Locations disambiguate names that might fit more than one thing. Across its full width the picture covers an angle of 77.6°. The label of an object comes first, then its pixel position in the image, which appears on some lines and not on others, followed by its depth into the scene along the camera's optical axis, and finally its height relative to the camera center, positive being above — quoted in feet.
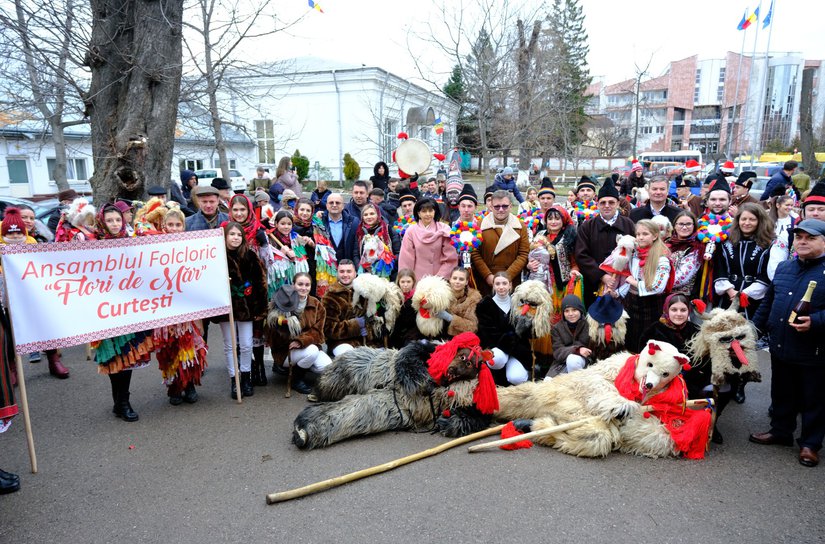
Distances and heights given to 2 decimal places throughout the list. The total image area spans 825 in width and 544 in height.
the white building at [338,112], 87.86 +12.72
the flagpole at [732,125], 82.81 +9.05
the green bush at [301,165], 87.86 +3.43
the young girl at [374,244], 20.62 -2.39
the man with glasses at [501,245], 19.52 -2.34
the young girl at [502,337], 16.62 -4.96
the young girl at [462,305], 17.03 -4.11
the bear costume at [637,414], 12.97 -5.94
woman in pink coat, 19.75 -2.40
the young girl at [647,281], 16.58 -3.20
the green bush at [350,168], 87.76 +2.81
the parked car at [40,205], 33.42 -1.15
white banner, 13.01 -2.75
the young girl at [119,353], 14.84 -4.78
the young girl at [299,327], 16.85 -4.66
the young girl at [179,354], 15.84 -5.23
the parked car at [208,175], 78.38 +1.79
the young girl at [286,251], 18.63 -2.43
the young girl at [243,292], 17.02 -3.54
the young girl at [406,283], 18.72 -3.58
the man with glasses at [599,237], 19.16 -2.07
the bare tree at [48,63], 24.49 +7.14
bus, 116.37 +5.64
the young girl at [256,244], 17.79 -2.06
